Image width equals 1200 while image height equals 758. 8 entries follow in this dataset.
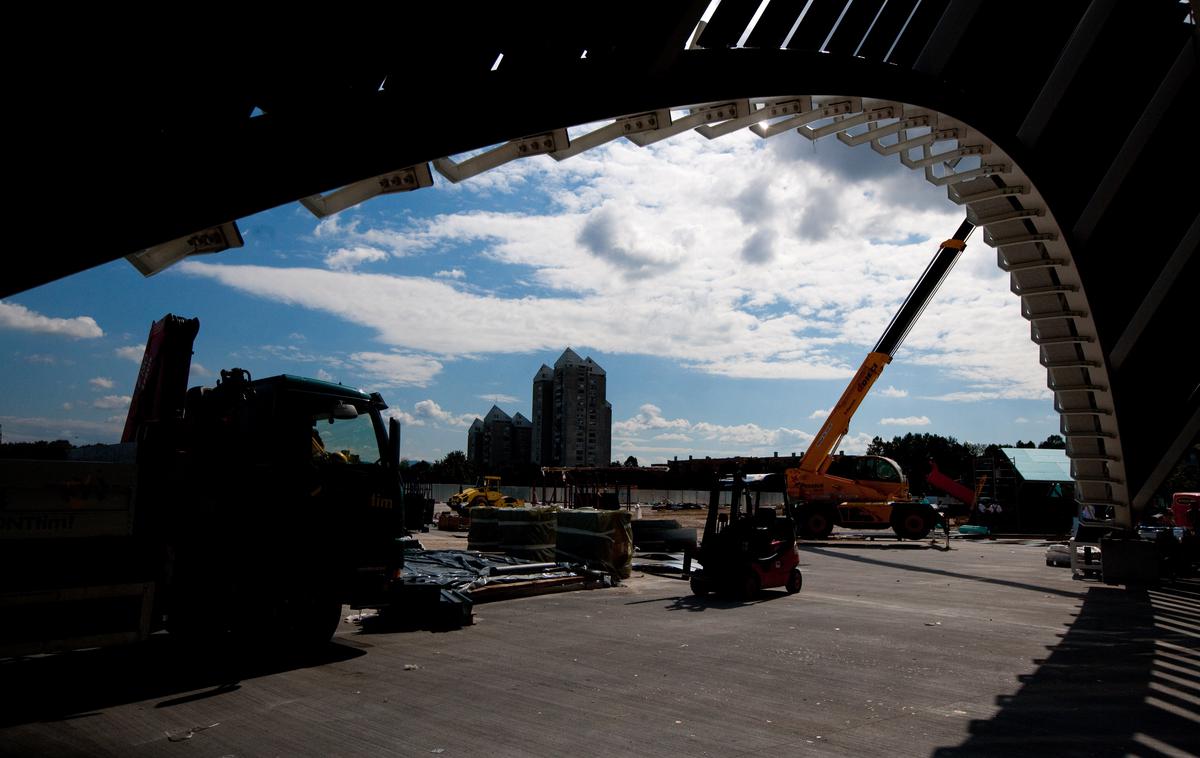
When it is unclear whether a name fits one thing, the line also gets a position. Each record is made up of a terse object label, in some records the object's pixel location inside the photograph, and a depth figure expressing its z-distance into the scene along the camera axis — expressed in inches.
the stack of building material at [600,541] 655.1
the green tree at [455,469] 3968.3
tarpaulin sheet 507.8
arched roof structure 218.7
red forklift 549.3
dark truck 251.8
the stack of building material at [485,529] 762.2
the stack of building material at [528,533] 710.5
